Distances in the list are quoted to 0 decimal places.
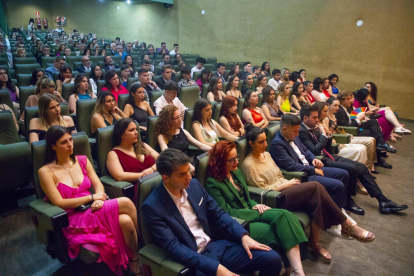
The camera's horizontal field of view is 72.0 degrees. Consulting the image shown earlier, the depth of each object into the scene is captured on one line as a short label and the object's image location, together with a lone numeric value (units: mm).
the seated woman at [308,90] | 4609
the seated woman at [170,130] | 2305
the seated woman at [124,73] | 4406
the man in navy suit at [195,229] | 1234
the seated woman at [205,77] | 4676
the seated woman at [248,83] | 4727
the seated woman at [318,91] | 4703
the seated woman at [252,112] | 3305
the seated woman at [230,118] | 2939
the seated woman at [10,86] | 3340
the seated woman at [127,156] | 1863
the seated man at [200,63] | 5766
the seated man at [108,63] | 5297
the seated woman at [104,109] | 2553
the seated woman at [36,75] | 3603
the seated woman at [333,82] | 5352
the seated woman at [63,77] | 3804
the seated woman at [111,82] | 3537
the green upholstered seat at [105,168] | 1740
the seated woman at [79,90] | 3213
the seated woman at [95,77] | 4091
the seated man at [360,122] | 3537
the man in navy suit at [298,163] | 2150
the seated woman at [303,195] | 1863
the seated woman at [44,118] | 2209
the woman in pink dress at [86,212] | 1458
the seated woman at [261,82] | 4721
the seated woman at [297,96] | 4293
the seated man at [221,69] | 5590
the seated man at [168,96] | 3049
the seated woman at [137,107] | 2993
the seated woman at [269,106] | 3668
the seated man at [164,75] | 4328
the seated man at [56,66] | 4363
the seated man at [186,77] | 4487
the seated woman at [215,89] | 3934
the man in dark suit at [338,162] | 2461
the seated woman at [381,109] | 3916
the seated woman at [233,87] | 4273
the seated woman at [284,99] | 4062
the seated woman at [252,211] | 1559
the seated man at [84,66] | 4830
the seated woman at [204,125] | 2646
